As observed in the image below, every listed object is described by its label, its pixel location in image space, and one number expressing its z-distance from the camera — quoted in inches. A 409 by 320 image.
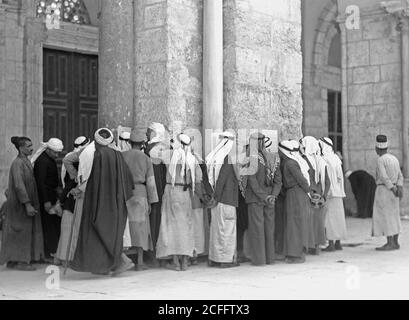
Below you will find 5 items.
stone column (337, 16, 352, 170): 509.7
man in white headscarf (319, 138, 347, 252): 324.5
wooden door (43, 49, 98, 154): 498.9
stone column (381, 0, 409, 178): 482.3
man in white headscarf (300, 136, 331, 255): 314.0
